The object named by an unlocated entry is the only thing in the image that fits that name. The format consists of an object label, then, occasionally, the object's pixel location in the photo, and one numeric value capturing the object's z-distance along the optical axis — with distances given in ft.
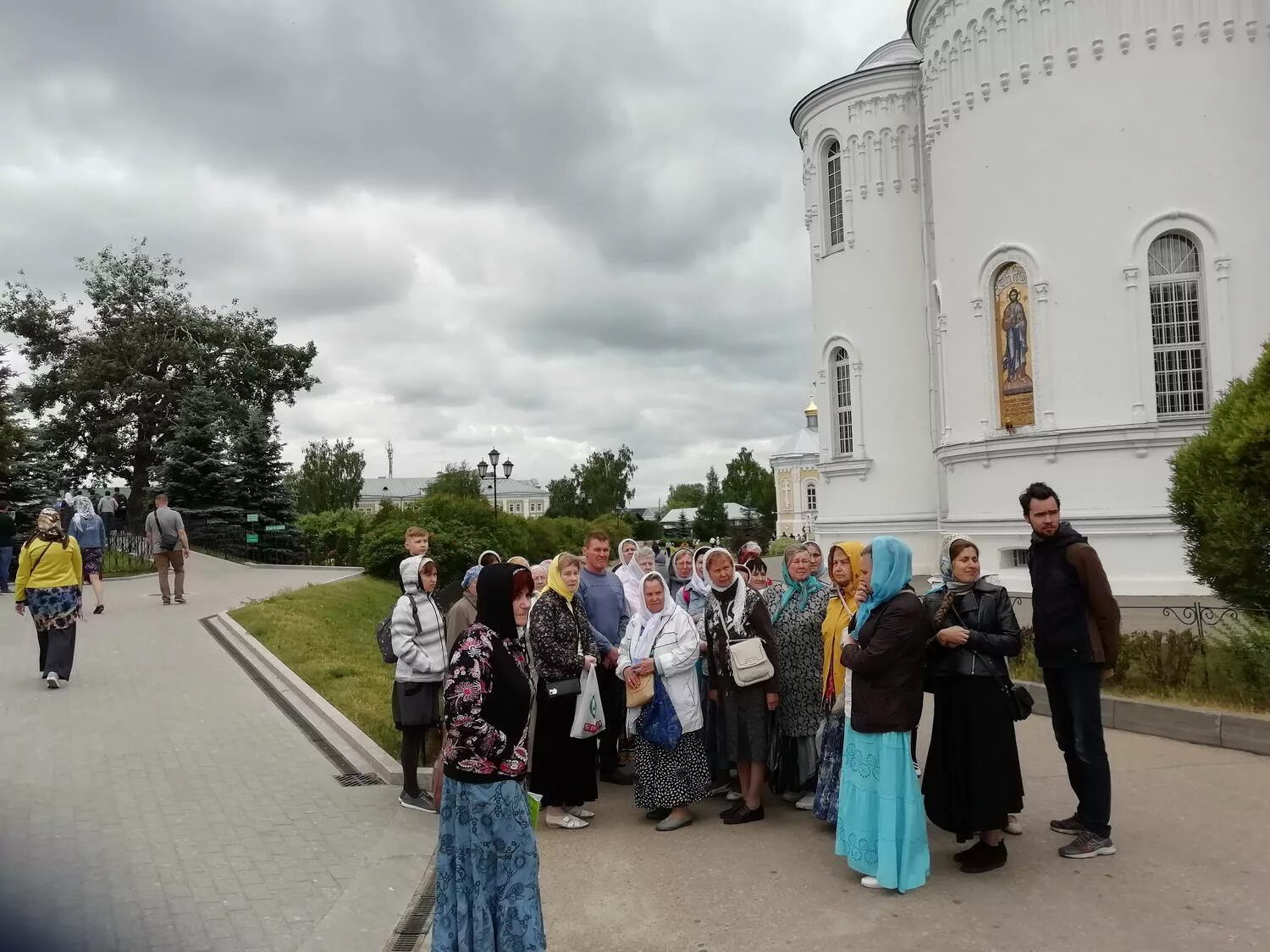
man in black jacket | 17.43
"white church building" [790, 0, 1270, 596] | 51.42
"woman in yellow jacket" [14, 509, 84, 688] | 31.30
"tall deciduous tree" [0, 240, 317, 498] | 125.39
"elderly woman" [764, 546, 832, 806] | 21.07
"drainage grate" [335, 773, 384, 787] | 23.47
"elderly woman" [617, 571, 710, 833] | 20.39
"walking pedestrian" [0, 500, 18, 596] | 54.39
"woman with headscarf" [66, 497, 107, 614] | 45.19
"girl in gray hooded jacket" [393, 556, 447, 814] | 20.86
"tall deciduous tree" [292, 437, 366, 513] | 201.87
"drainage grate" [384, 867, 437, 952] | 15.23
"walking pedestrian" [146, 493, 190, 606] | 53.72
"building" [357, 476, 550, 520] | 457.68
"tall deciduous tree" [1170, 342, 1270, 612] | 26.32
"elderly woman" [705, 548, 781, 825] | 20.45
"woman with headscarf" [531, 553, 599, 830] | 20.72
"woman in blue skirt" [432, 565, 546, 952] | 12.64
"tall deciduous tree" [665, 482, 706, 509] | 355.97
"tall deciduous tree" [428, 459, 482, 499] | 181.88
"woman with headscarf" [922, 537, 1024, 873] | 16.79
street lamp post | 109.14
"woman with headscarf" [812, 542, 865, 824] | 19.11
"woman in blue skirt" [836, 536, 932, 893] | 16.08
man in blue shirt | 24.21
